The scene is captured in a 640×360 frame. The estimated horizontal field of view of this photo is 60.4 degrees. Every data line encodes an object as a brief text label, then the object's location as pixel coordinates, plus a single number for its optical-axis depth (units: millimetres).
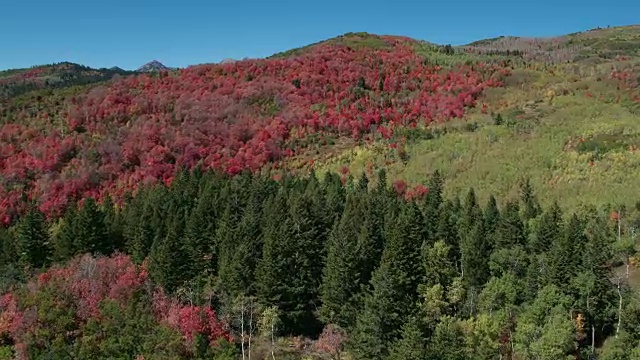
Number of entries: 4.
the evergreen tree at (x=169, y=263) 66188
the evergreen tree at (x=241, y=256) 62438
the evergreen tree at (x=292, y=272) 61125
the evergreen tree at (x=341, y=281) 58562
